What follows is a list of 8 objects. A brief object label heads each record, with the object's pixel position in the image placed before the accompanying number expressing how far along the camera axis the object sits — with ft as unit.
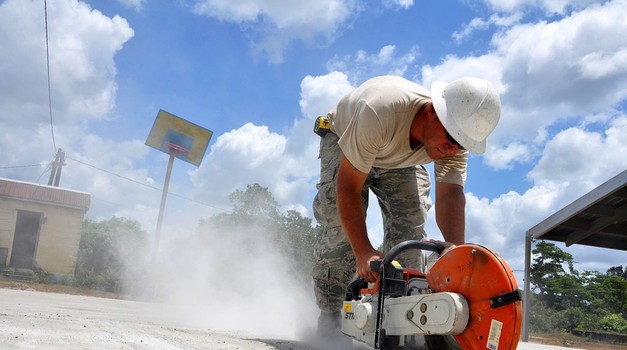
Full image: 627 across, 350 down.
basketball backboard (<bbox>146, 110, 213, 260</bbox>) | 63.82
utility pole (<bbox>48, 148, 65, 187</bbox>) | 87.10
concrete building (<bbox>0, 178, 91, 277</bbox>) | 66.28
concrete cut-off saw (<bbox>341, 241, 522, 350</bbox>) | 6.32
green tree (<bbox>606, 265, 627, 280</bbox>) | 55.93
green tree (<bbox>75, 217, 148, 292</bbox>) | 64.69
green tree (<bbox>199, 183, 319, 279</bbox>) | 58.49
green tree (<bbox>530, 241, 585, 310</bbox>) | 47.26
